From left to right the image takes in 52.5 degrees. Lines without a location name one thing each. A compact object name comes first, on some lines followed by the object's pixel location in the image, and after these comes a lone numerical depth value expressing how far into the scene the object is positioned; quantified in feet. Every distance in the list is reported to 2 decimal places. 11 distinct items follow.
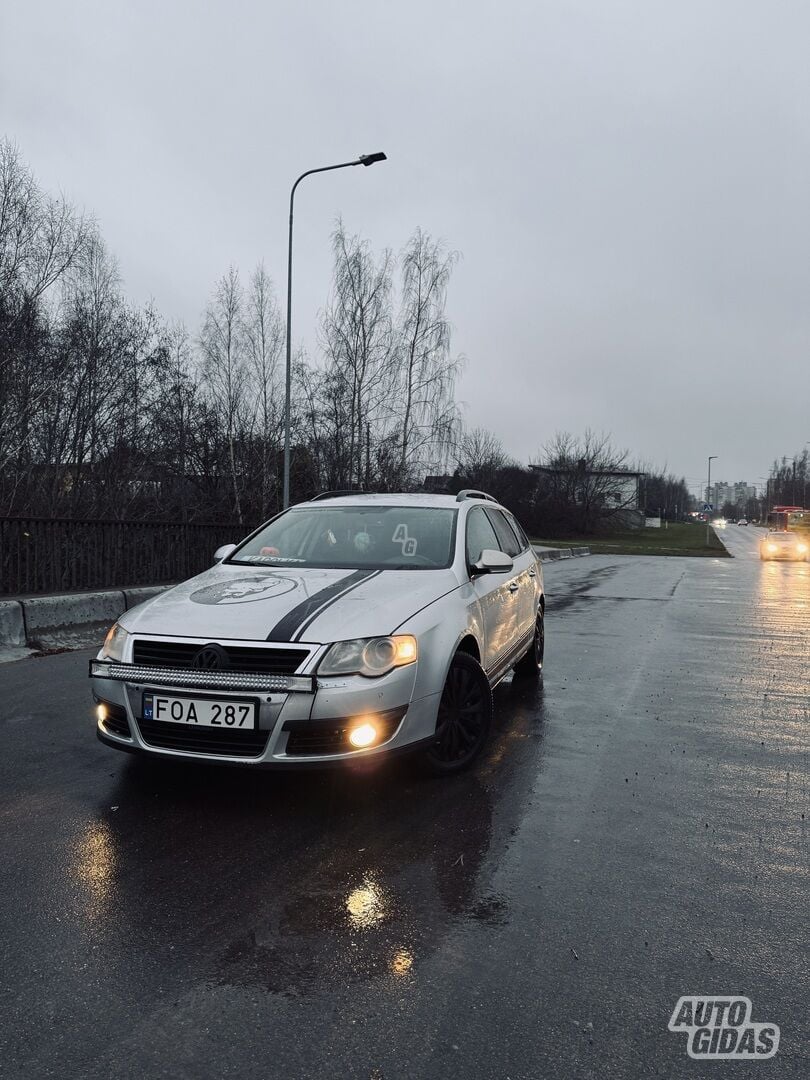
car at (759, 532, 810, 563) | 124.83
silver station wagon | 12.23
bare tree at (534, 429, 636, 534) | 194.80
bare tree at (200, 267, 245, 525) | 104.53
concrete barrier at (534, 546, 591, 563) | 102.63
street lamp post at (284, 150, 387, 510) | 59.72
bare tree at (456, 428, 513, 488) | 180.34
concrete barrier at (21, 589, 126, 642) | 29.19
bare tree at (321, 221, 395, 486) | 99.76
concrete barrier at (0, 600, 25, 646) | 27.91
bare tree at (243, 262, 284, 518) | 96.12
